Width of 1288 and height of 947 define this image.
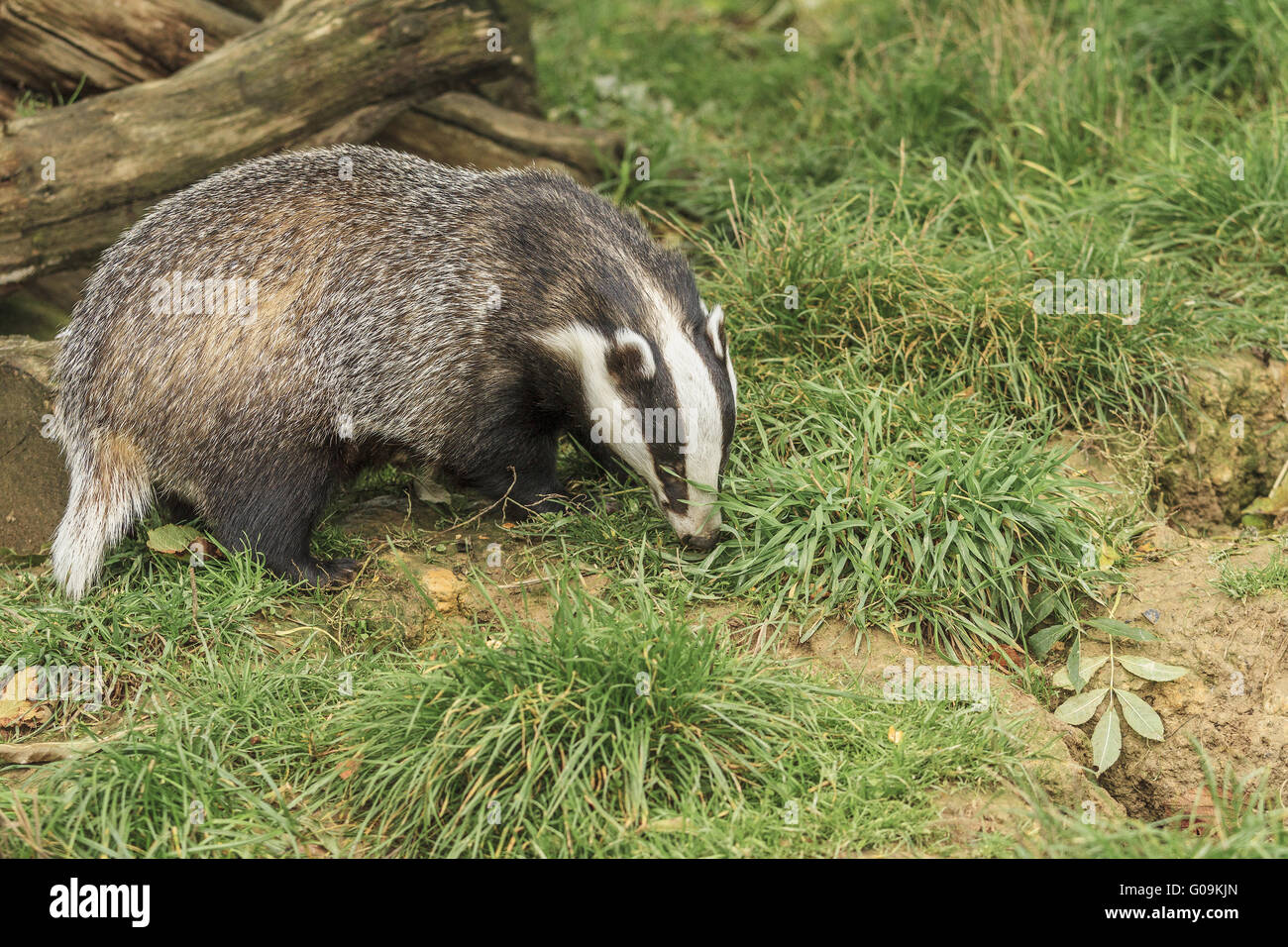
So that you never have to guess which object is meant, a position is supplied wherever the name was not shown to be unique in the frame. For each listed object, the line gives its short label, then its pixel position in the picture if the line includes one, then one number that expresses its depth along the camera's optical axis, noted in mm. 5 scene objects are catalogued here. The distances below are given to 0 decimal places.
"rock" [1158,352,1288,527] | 5840
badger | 4996
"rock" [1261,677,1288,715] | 4613
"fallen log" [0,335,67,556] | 5449
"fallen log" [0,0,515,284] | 5820
